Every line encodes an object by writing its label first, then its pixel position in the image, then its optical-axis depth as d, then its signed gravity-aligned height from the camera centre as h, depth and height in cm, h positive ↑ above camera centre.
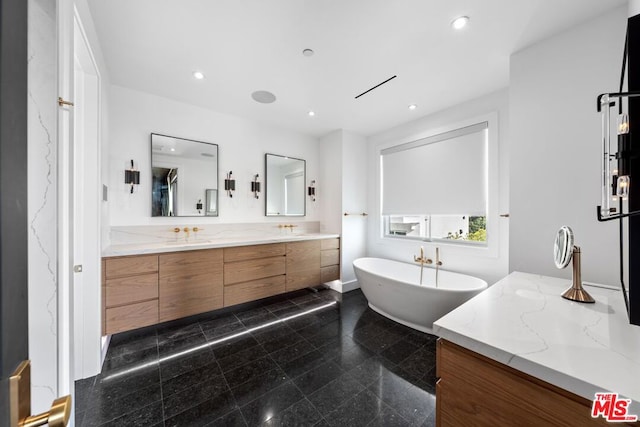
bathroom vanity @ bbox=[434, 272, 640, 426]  62 -44
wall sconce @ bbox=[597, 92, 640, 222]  77 +20
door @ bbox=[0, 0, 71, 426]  32 +0
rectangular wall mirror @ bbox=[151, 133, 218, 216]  262 +45
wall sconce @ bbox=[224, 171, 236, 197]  308 +39
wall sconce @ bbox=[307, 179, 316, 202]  388 +39
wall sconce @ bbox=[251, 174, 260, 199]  332 +40
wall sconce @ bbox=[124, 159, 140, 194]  243 +40
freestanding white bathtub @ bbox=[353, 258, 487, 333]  210 -84
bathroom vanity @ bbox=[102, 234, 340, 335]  197 -67
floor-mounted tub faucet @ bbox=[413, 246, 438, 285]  293 -61
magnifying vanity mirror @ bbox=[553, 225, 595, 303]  113 -26
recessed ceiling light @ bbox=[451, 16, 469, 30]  155 +135
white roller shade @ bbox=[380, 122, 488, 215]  262 +52
